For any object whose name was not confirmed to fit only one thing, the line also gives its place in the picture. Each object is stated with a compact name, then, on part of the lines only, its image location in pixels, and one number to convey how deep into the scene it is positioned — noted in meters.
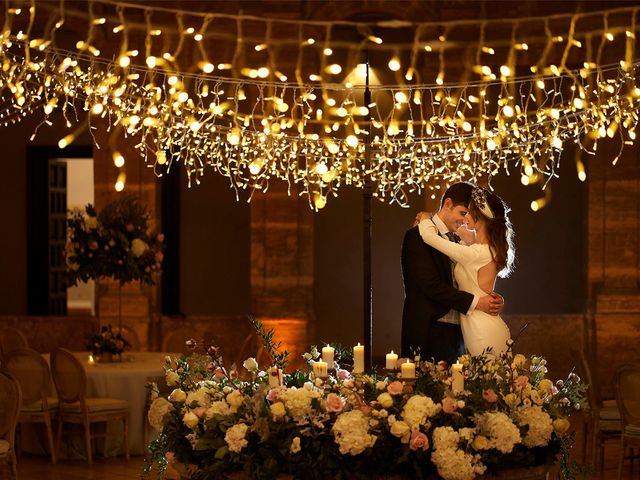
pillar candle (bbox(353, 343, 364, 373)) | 5.35
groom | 6.17
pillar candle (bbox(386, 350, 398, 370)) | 5.34
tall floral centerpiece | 9.52
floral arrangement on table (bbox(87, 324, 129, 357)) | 9.66
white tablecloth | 9.33
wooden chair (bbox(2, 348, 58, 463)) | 8.98
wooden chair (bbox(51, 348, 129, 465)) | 8.96
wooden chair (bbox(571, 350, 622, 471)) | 8.32
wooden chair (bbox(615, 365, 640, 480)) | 7.65
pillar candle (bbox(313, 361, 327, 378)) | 5.20
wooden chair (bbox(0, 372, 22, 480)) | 7.18
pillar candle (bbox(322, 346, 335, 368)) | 5.47
